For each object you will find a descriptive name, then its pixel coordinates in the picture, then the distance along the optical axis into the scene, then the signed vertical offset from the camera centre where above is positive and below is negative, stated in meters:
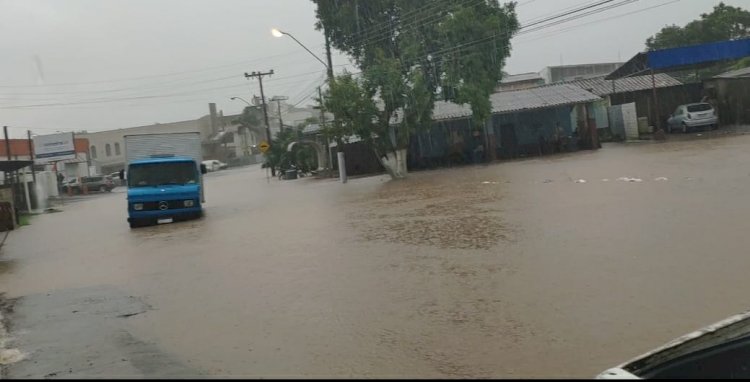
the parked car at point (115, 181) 57.49 +0.95
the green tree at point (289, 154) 43.88 +1.17
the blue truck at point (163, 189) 18.64 -0.10
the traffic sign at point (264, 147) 48.12 +1.97
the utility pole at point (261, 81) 55.04 +7.99
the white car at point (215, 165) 76.06 +1.72
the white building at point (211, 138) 75.81 +5.52
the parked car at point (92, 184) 54.25 +0.83
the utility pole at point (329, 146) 34.82 +1.25
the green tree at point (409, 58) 27.28 +4.70
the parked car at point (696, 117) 33.19 +0.44
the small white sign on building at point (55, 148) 50.41 +3.79
